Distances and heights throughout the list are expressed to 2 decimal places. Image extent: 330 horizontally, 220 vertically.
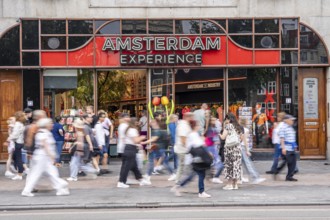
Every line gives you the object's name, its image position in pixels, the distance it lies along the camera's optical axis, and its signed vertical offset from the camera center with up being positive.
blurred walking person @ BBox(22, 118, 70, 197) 13.25 -1.11
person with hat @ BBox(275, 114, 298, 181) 15.42 -0.84
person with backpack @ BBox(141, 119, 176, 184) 15.59 -0.79
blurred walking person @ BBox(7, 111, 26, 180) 16.14 -0.76
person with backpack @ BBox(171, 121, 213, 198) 12.46 -0.99
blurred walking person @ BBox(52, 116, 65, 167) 18.67 -0.77
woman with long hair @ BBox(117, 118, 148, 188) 14.41 -1.02
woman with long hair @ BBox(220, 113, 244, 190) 14.14 -1.07
